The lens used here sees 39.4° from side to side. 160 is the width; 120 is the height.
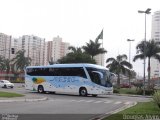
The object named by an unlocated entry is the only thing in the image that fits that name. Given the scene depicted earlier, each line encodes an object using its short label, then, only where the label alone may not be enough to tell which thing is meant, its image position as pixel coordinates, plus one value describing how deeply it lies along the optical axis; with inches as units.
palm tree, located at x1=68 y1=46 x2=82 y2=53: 1787.3
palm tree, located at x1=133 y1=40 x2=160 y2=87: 1576.2
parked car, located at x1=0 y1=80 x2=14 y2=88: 1351.9
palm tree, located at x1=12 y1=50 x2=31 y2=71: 2797.8
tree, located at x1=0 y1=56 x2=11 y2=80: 2881.8
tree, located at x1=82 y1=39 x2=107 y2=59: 1843.2
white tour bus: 889.7
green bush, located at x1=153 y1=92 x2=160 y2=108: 435.8
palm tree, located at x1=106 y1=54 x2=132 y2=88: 1837.4
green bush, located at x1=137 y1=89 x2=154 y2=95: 1188.2
